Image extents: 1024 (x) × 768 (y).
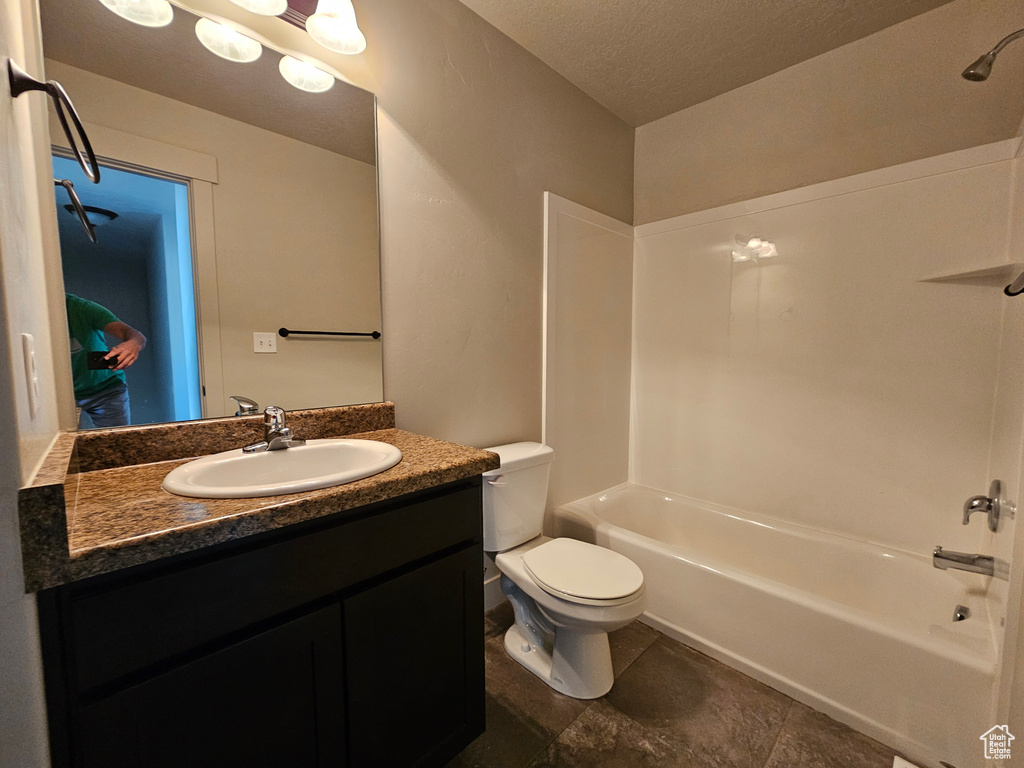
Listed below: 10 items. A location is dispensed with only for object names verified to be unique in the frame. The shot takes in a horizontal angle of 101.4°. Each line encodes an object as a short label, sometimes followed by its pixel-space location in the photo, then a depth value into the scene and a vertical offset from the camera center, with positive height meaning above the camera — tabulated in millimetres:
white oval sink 805 -265
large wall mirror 1012 +387
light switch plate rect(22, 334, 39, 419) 600 -19
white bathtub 1204 -949
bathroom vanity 613 -491
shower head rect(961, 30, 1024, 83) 1169 +798
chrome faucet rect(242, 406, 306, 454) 1126 -212
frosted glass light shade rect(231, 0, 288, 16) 1171 +985
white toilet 1329 -761
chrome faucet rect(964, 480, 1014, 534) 1377 -517
